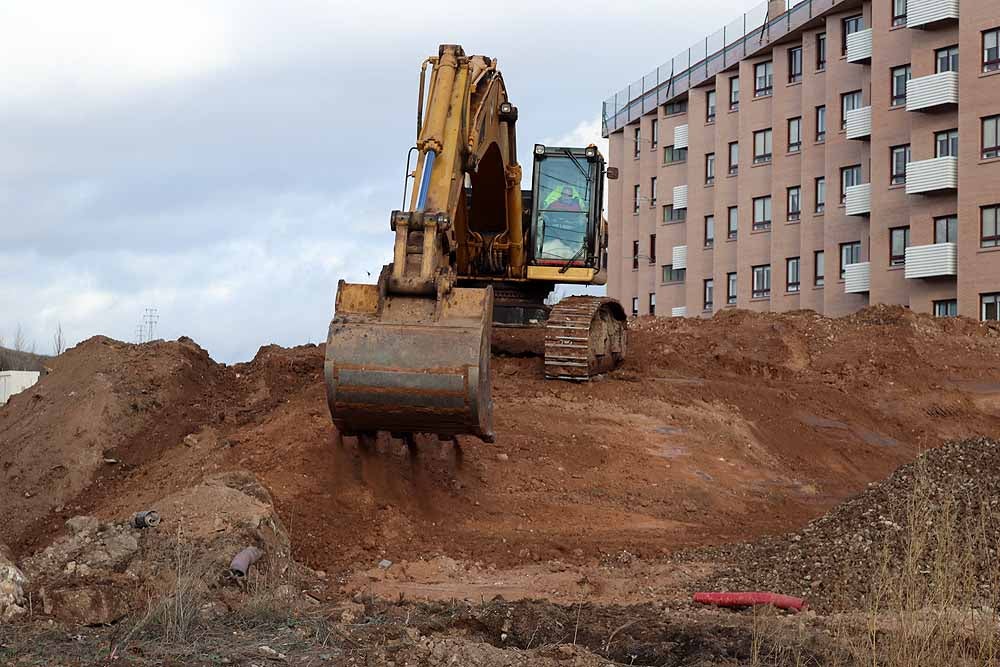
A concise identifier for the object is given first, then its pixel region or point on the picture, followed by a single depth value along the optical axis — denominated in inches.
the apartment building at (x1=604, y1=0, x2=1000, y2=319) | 1711.4
